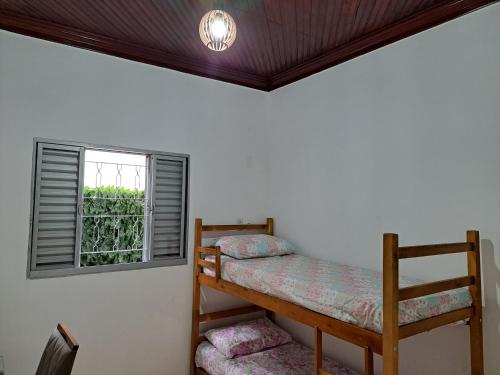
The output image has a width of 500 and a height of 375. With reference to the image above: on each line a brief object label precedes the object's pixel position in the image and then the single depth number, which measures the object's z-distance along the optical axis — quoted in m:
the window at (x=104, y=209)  2.50
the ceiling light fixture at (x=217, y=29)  1.86
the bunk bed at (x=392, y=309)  1.49
